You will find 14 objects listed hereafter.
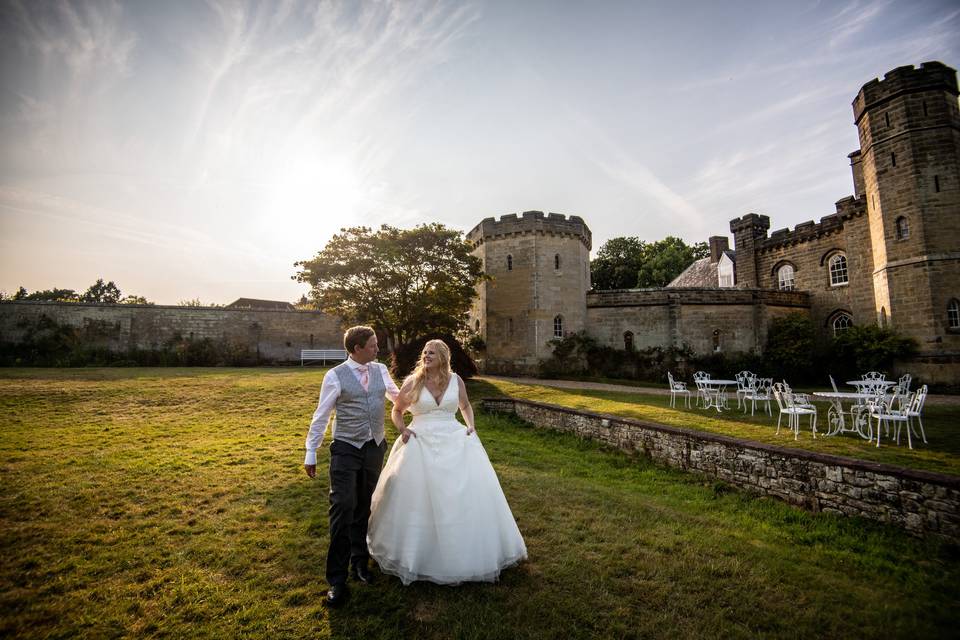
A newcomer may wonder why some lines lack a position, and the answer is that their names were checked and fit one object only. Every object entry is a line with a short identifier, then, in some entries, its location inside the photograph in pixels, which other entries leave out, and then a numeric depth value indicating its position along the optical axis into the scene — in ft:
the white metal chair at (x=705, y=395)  39.64
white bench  90.22
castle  54.08
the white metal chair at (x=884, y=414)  23.91
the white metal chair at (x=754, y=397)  35.44
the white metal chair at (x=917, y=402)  25.50
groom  11.13
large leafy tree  57.82
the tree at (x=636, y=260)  136.26
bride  11.24
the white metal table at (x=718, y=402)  39.55
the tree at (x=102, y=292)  238.68
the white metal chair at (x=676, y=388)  43.27
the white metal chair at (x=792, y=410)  26.14
